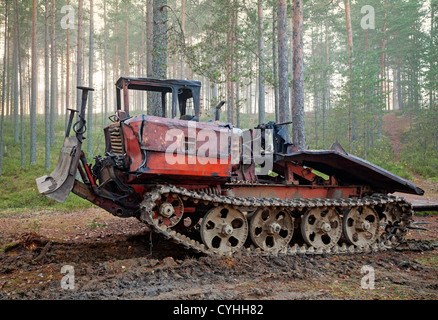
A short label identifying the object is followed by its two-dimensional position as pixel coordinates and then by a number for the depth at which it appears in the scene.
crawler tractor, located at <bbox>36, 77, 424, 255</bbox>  5.36
